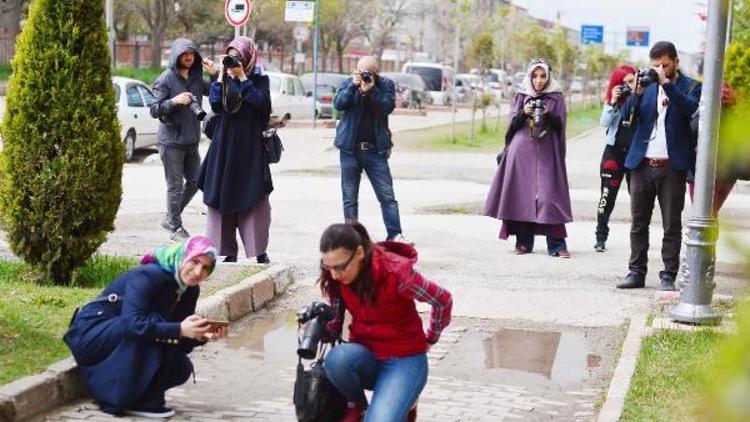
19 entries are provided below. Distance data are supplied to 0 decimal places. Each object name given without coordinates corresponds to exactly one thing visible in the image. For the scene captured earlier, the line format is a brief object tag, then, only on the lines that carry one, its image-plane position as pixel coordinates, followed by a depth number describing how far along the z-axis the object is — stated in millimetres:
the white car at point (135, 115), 22391
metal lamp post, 7598
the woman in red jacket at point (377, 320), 4887
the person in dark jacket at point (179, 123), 11289
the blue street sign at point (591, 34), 74125
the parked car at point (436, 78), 59875
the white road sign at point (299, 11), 32531
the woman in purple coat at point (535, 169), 11258
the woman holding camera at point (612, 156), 10781
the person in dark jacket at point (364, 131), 11258
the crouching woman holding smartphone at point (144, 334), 5711
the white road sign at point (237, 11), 21297
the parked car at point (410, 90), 52062
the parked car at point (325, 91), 41688
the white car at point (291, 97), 34906
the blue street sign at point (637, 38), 79631
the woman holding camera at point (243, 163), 9844
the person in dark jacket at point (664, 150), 8945
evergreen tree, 8297
